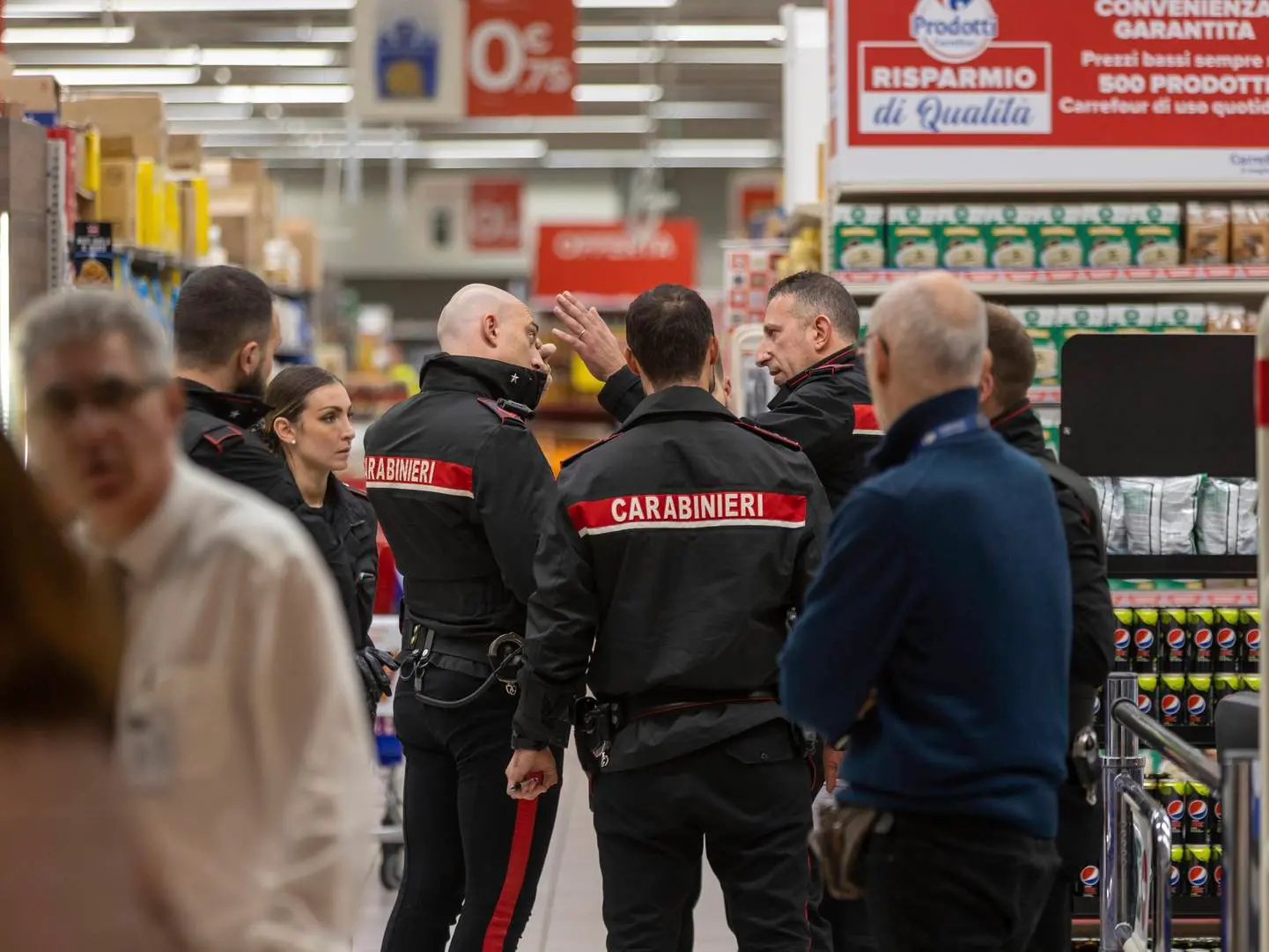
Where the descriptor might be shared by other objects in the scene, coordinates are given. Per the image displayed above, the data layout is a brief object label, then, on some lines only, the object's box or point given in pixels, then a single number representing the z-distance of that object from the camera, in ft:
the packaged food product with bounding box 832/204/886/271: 37.83
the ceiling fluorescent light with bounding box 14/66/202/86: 121.70
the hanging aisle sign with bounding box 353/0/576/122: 71.61
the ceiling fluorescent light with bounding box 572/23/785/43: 108.58
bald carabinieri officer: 23.56
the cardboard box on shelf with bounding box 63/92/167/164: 50.62
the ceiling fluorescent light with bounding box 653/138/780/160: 157.28
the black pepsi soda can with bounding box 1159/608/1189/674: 29.96
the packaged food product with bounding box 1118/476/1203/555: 27.63
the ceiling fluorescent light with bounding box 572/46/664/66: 114.62
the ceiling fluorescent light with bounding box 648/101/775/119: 138.41
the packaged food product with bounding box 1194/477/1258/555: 27.71
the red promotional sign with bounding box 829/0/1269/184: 38.17
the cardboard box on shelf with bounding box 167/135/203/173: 57.00
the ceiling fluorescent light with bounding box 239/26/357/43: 108.27
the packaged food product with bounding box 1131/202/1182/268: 37.83
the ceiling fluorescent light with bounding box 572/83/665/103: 128.98
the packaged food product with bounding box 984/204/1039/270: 37.88
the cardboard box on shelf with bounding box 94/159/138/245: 44.04
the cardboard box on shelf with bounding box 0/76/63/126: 40.06
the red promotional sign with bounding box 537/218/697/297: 126.52
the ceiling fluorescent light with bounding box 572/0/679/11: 100.12
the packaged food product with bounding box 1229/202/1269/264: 37.65
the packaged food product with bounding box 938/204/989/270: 37.88
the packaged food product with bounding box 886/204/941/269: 37.93
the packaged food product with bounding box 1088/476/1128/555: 27.84
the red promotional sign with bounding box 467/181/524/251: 137.28
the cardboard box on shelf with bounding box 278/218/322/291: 75.00
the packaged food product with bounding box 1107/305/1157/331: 37.32
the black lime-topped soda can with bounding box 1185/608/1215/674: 29.89
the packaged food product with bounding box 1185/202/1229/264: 37.73
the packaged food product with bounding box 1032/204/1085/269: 37.99
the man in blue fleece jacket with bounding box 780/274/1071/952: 15.64
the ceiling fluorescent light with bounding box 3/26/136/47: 108.68
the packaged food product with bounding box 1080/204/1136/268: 38.04
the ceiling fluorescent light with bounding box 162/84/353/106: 129.29
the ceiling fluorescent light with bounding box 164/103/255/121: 136.67
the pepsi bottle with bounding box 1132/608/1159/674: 29.99
